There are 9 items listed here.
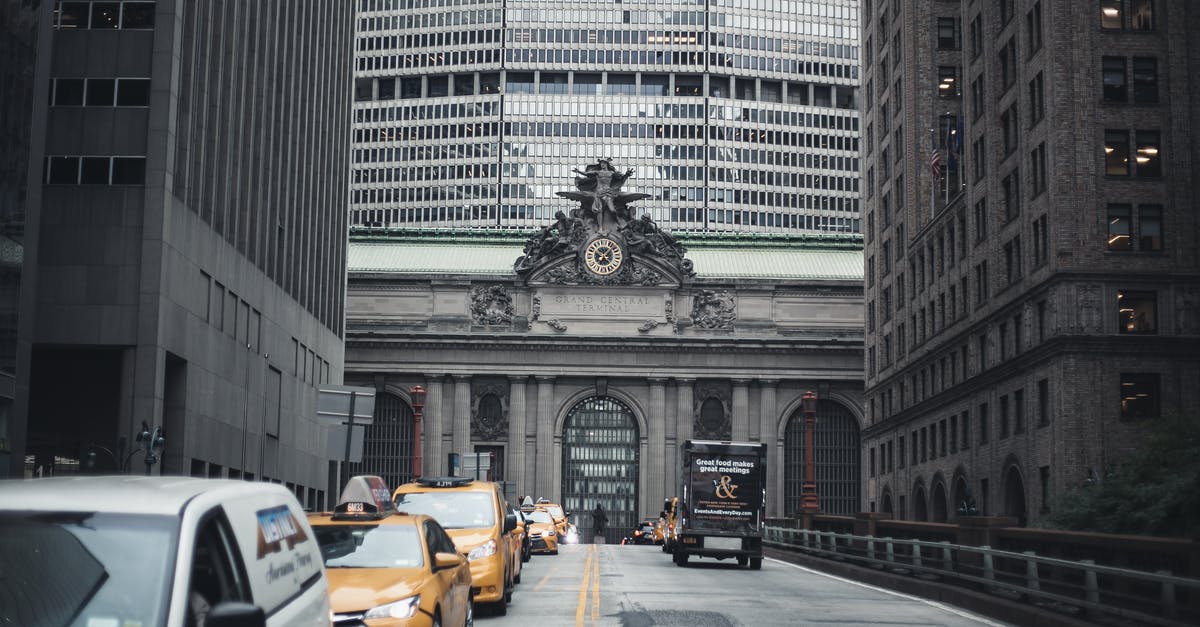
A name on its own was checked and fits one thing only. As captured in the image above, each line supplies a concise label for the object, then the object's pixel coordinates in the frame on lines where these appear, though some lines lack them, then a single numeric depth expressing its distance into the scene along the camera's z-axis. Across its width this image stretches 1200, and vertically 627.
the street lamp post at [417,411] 65.56
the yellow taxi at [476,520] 21.28
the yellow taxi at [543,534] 49.69
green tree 34.19
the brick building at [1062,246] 47.81
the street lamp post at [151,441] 37.31
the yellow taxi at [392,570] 13.27
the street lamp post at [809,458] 56.00
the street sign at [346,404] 26.80
